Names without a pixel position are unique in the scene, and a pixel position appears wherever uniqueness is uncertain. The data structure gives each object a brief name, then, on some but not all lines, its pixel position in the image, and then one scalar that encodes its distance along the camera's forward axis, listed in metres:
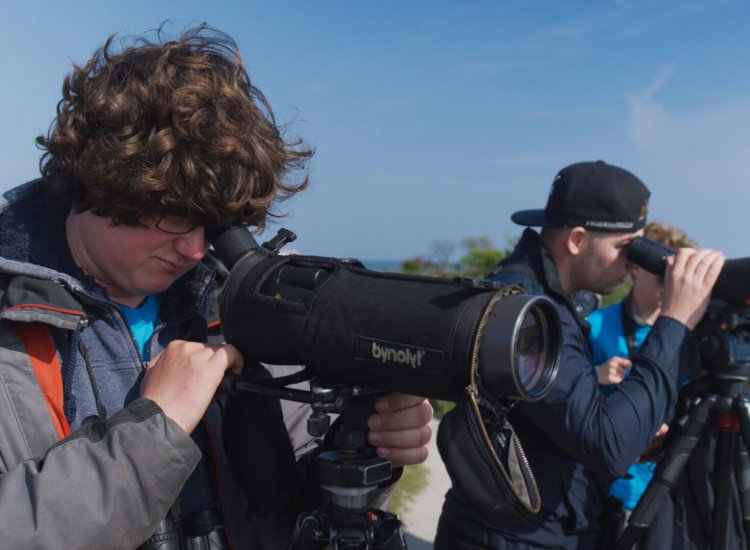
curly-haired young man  1.13
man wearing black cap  2.05
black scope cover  1.09
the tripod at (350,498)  1.20
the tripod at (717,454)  2.23
